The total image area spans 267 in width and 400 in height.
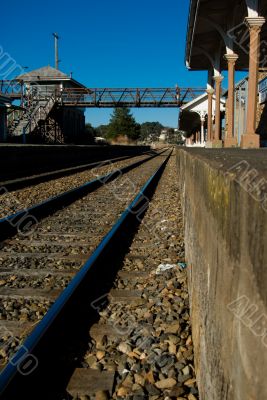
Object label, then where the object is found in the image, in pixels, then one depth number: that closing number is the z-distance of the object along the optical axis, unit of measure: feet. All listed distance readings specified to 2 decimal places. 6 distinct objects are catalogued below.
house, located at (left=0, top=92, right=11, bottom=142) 112.78
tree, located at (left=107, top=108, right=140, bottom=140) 325.21
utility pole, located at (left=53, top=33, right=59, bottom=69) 216.95
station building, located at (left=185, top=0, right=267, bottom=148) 38.50
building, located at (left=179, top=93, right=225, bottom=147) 109.29
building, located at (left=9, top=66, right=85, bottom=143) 126.41
